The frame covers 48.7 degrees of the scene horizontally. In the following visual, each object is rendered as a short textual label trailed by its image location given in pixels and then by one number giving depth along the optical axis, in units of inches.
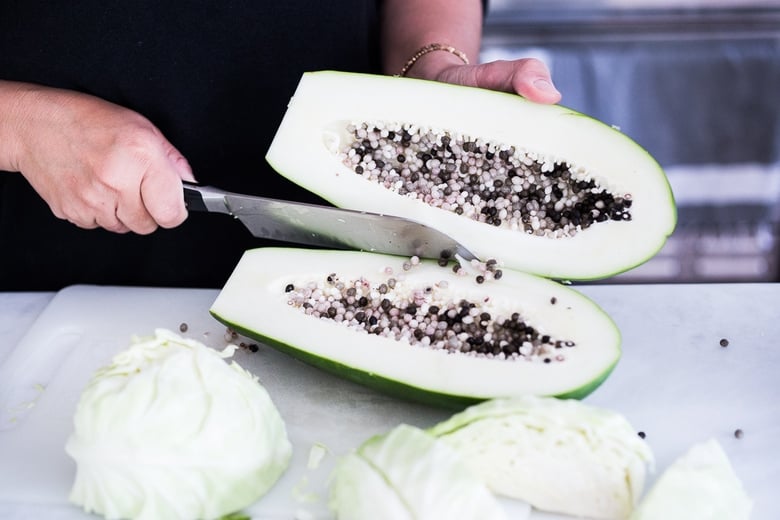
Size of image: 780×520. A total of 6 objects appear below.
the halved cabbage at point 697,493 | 37.5
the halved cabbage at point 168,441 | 38.4
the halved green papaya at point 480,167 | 50.1
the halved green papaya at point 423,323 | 43.9
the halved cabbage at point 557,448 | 39.7
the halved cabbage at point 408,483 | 36.8
